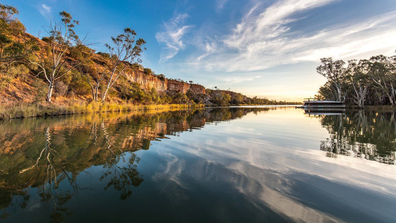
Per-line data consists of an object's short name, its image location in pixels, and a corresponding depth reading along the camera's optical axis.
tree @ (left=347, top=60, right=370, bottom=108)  39.21
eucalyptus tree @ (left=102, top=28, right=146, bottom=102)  29.11
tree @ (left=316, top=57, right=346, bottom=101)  44.11
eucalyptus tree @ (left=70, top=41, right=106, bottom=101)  30.34
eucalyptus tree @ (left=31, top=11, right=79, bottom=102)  21.02
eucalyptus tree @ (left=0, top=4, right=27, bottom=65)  17.67
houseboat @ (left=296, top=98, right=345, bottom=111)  44.84
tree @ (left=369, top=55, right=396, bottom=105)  35.51
